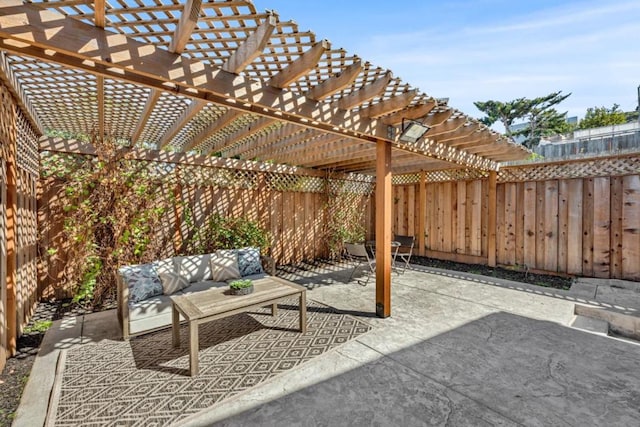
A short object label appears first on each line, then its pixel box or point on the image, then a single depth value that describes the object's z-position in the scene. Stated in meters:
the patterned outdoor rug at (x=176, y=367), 1.87
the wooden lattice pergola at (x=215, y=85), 1.56
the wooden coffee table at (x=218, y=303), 2.25
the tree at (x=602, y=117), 16.98
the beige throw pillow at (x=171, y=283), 3.30
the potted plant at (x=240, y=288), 2.83
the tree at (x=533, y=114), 18.42
